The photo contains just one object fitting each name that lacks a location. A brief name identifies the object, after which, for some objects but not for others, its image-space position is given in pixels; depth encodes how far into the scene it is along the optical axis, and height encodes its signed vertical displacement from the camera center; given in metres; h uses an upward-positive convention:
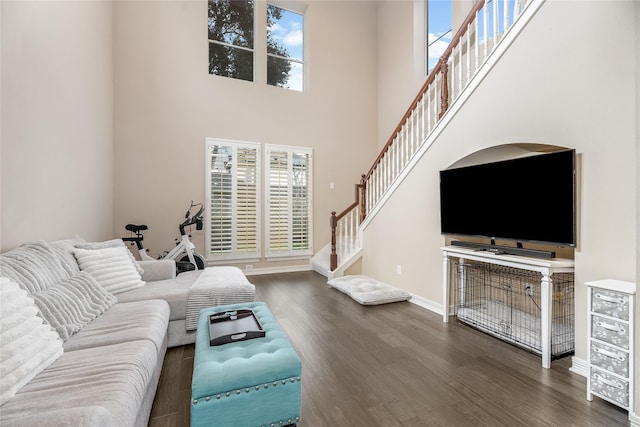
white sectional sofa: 1.15 -0.73
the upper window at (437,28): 5.16 +3.38
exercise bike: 4.45 -0.61
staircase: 2.89 +1.25
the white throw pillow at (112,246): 2.85 -0.36
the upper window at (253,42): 5.56 +3.35
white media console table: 2.27 -0.46
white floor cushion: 3.83 -1.09
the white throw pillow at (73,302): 1.72 -0.62
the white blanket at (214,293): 2.61 -0.76
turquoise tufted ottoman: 1.41 -0.87
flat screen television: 2.28 +0.12
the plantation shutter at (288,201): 5.71 +0.21
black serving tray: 1.78 -0.76
